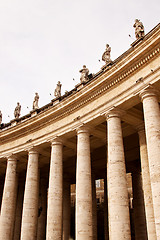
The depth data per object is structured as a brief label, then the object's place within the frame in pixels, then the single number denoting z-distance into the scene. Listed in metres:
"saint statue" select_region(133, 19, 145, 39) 25.33
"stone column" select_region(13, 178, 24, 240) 43.62
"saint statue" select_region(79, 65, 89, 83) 32.06
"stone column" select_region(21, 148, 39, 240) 30.23
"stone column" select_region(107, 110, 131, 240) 21.03
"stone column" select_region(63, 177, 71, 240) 39.78
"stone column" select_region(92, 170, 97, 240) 35.92
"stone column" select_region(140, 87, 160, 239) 18.69
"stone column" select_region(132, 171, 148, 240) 32.91
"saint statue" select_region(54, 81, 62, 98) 36.84
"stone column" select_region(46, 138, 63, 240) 27.22
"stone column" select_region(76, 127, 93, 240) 24.25
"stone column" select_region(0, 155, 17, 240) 33.34
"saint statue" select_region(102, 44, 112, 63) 29.14
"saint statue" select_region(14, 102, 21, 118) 42.86
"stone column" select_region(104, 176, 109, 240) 39.12
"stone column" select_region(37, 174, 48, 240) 42.81
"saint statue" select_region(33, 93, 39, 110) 39.81
